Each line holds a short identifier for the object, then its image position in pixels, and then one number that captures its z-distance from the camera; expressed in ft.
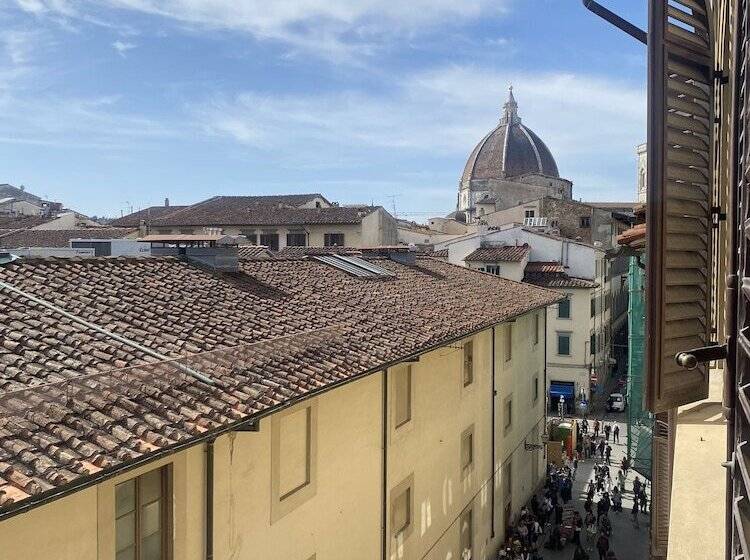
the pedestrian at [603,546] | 59.77
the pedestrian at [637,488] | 72.42
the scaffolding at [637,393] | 67.05
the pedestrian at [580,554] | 59.27
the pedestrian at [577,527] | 63.62
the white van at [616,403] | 117.60
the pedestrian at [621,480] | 78.20
